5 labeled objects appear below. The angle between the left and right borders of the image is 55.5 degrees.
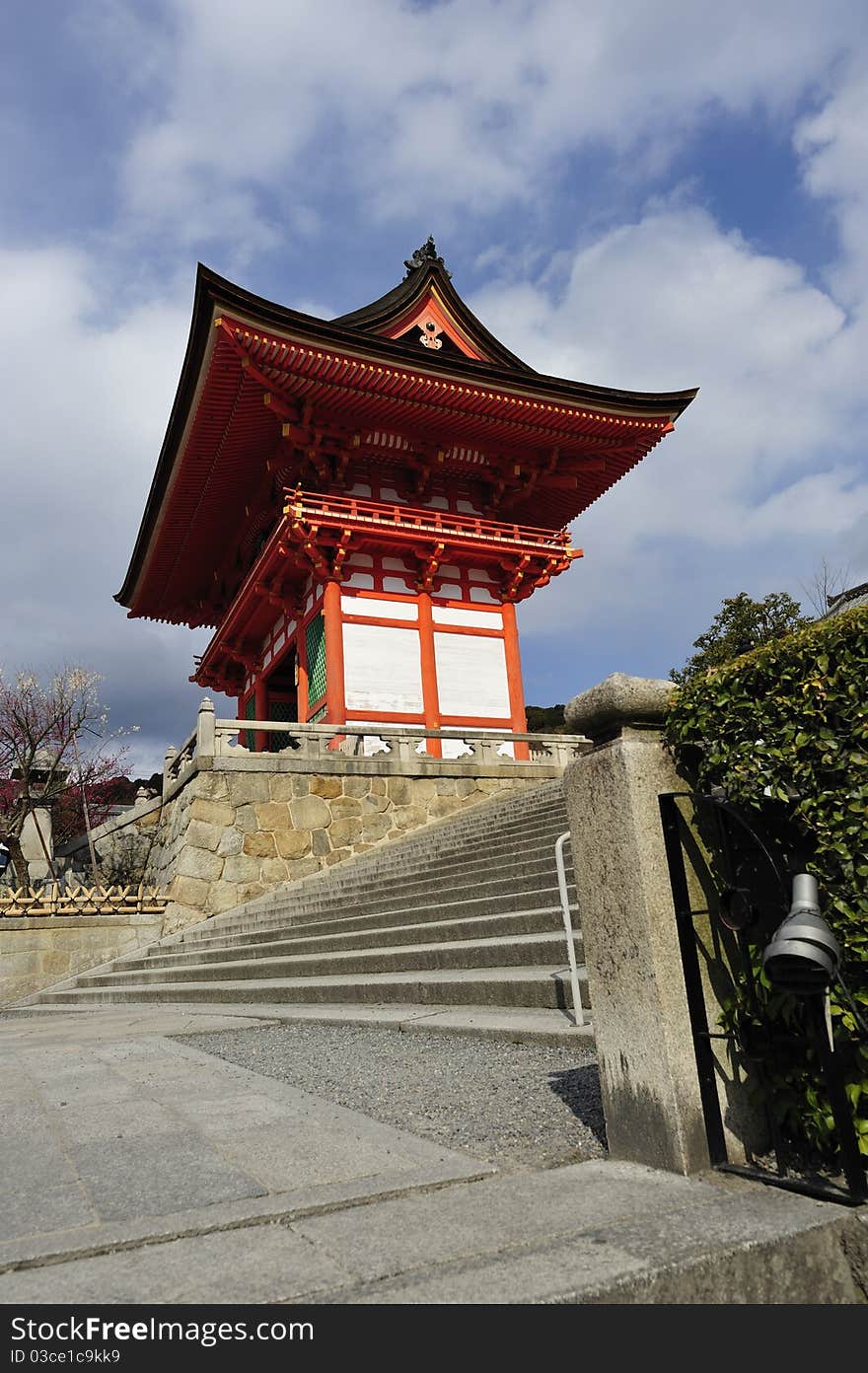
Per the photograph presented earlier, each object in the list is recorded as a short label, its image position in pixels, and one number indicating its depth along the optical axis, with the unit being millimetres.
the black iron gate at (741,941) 2113
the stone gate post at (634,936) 2154
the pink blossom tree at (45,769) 17938
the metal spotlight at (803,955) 1865
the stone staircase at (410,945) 4637
